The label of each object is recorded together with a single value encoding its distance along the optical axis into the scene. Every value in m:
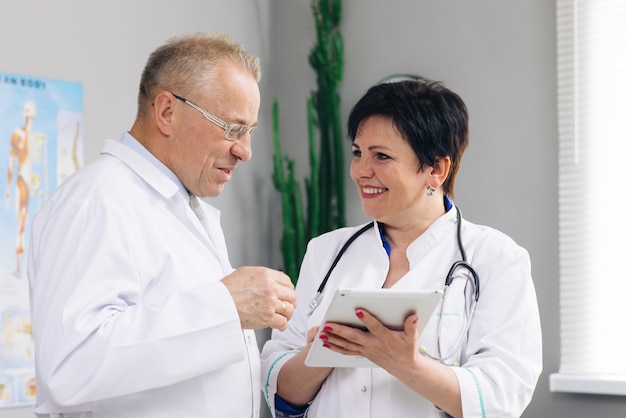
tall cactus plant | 3.64
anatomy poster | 2.62
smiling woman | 1.80
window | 3.05
